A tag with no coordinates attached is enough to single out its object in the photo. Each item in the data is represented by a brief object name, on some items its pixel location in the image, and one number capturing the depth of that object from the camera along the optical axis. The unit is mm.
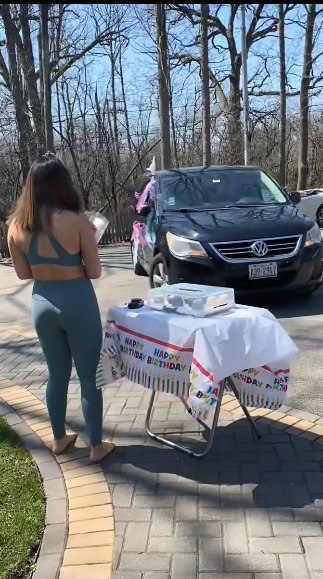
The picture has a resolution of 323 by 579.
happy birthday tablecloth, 2797
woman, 2979
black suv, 6199
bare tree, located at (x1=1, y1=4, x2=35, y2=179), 19359
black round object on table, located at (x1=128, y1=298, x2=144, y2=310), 3301
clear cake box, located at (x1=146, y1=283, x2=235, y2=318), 3098
